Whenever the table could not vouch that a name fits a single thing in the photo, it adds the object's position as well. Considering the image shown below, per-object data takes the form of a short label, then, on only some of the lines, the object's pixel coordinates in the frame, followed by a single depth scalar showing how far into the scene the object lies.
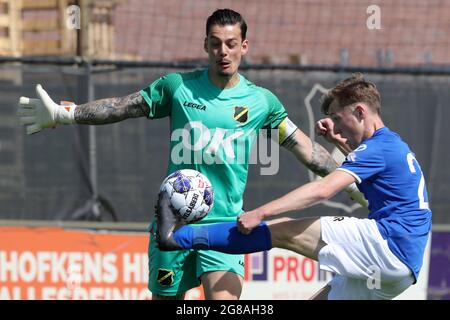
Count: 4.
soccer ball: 11.54
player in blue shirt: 11.07
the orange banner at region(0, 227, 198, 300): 17.31
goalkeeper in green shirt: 12.15
